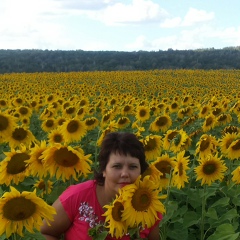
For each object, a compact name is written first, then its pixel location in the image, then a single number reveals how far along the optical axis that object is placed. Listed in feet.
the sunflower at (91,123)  18.61
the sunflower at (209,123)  17.37
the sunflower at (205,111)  22.01
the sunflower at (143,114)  22.52
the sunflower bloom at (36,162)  8.78
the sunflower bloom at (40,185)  10.41
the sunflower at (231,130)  14.76
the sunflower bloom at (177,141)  11.66
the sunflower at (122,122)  19.08
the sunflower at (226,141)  13.00
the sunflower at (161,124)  18.56
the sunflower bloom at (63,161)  8.51
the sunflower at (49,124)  18.98
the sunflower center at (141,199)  6.12
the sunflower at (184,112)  23.76
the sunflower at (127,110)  24.89
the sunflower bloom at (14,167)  8.76
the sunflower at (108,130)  13.68
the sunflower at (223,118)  18.29
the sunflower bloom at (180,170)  9.34
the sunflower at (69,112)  22.80
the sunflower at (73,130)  15.14
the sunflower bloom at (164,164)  9.43
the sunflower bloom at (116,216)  6.10
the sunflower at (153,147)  12.10
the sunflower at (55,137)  13.58
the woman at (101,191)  7.98
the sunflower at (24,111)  22.68
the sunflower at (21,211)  5.78
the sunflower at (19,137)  13.49
